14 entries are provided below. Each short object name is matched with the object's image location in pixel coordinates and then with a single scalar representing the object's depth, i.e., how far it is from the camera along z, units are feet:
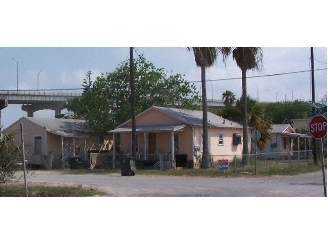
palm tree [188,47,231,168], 88.05
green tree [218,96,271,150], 106.42
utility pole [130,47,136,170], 99.91
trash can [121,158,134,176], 87.84
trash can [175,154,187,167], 103.71
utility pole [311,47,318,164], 71.37
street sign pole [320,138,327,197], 49.47
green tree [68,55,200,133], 111.04
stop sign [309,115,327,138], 47.44
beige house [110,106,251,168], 103.09
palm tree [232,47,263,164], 85.92
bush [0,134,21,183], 54.20
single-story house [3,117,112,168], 117.80
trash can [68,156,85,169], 109.29
